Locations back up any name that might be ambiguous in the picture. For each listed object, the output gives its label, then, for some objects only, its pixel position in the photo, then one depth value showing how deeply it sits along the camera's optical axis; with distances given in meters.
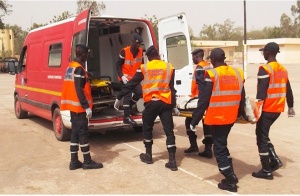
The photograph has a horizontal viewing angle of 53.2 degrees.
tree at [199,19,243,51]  78.80
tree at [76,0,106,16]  35.70
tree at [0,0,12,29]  33.34
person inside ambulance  5.83
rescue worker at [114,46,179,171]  4.42
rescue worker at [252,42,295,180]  4.01
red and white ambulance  5.73
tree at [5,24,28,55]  53.45
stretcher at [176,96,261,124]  3.89
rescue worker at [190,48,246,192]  3.67
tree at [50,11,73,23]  29.16
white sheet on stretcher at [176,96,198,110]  5.07
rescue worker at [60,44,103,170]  4.47
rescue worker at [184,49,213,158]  4.91
